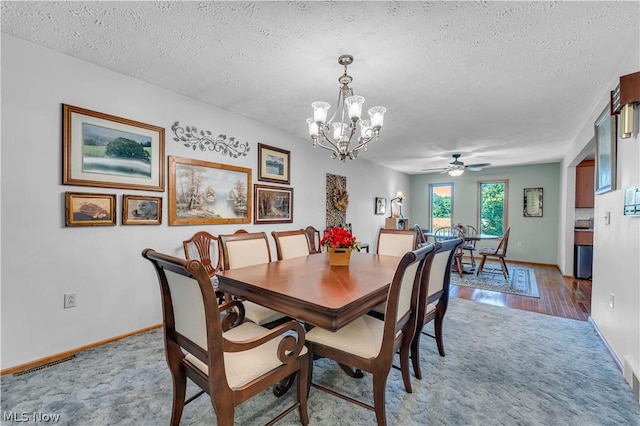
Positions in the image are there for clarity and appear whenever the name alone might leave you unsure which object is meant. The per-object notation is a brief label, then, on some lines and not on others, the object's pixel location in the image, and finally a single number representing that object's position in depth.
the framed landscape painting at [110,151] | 2.26
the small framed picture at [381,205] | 6.77
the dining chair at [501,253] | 4.88
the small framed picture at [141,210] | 2.57
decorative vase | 2.26
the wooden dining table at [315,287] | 1.36
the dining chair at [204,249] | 2.99
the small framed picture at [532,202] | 6.50
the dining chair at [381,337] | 1.41
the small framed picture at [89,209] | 2.25
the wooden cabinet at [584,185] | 5.10
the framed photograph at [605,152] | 2.29
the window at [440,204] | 7.86
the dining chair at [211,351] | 1.11
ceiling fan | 5.39
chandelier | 2.09
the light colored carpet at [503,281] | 4.27
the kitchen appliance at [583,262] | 4.86
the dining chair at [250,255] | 2.02
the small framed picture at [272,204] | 3.79
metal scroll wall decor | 3.00
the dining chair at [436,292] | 1.89
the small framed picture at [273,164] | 3.84
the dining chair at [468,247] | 5.24
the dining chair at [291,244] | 2.71
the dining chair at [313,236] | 4.41
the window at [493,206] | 6.96
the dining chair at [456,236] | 5.13
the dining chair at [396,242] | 2.91
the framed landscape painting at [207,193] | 2.96
